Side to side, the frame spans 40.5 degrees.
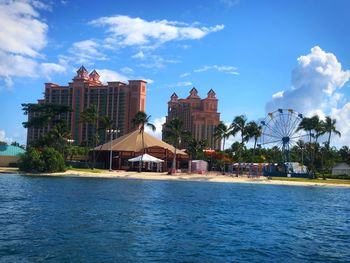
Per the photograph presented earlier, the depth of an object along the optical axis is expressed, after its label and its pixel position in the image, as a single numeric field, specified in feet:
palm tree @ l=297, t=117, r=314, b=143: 387.14
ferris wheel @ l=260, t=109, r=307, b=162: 380.58
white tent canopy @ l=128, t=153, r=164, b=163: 319.88
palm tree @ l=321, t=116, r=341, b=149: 399.03
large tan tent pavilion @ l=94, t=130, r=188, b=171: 358.23
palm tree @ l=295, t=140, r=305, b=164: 424.25
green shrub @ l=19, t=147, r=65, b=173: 281.95
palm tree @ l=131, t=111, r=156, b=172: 332.72
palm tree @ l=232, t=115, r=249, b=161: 381.19
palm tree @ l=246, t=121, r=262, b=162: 380.58
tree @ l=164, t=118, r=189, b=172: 349.20
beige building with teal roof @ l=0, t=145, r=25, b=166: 339.98
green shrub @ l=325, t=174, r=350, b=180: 371.37
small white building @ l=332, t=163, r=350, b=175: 420.11
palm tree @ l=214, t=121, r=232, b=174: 393.91
